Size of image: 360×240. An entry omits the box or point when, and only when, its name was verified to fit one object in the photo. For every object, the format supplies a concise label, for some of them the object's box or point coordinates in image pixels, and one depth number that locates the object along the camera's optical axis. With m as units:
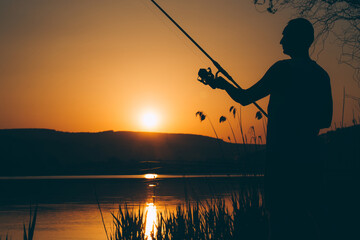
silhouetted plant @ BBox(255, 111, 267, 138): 5.91
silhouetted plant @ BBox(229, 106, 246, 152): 5.81
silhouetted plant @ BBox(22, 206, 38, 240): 4.27
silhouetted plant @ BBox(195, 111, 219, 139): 5.56
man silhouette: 3.37
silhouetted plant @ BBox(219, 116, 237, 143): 5.88
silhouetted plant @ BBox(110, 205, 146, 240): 6.88
